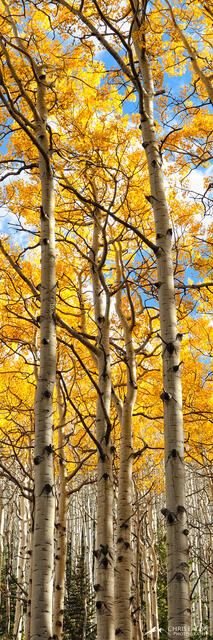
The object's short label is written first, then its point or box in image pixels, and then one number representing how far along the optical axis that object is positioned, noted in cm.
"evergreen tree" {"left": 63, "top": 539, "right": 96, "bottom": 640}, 1611
